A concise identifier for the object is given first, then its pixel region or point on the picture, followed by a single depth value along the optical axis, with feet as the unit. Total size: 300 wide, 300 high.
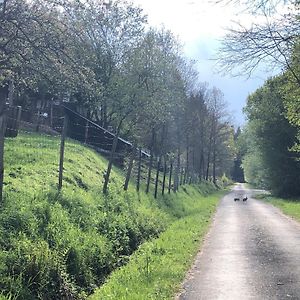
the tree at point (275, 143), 138.92
